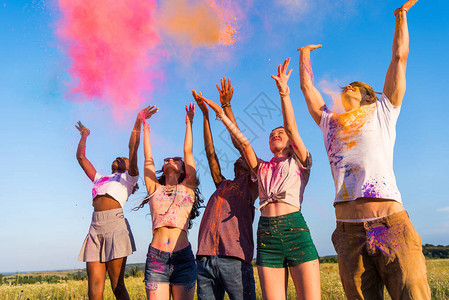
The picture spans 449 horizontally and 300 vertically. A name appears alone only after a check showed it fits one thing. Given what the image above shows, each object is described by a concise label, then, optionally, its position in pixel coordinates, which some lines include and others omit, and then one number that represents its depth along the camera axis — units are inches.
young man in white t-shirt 121.8
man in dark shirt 161.9
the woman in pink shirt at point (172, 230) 187.3
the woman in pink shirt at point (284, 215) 150.7
